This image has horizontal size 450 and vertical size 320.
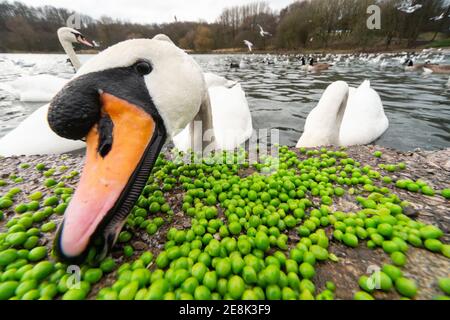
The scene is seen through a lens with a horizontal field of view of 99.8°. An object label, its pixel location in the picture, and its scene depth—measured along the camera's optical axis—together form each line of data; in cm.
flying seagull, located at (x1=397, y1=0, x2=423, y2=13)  1942
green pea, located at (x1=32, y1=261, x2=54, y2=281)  11
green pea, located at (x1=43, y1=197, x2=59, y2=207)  17
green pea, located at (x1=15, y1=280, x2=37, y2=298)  10
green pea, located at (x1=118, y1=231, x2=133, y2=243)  14
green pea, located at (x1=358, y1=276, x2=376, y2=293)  11
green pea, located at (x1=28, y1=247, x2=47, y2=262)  12
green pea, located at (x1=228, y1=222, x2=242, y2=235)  14
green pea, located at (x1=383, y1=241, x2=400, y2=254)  12
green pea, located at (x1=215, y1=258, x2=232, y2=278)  11
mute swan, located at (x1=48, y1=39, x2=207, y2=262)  9
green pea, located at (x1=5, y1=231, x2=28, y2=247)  13
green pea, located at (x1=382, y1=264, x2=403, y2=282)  11
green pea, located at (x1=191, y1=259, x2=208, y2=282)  11
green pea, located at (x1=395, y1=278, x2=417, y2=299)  10
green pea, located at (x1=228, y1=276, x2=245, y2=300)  10
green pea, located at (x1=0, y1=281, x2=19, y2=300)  10
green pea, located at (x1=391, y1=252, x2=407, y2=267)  12
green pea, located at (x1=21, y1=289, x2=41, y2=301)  10
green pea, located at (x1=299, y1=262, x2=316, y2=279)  11
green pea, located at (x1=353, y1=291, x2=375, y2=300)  10
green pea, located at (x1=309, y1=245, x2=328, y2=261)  13
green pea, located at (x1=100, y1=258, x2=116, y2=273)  12
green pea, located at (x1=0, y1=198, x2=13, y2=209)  17
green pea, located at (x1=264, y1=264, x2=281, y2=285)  11
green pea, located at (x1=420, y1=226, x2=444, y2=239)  13
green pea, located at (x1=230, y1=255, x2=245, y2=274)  11
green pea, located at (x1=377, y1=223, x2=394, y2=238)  13
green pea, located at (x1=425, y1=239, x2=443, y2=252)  12
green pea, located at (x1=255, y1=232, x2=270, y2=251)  13
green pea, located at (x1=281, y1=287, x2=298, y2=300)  10
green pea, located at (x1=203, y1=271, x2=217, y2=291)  11
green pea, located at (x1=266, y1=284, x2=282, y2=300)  10
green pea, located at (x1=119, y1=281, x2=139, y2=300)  10
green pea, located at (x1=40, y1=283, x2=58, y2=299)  10
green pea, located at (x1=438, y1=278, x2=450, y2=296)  10
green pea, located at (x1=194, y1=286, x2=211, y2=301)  10
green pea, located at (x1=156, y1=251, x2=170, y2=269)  12
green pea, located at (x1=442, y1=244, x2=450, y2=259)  12
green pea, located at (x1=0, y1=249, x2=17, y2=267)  11
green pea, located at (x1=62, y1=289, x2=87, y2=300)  10
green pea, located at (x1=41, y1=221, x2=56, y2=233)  14
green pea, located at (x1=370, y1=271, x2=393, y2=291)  11
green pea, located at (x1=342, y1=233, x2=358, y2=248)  13
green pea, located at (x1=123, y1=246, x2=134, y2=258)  13
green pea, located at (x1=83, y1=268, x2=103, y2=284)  11
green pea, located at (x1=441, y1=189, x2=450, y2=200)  18
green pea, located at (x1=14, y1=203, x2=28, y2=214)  16
